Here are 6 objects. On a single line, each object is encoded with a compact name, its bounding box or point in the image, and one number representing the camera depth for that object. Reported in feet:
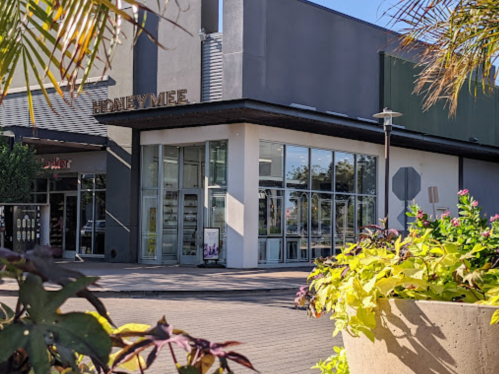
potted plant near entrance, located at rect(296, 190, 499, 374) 10.13
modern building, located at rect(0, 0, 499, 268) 77.00
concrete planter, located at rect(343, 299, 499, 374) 10.02
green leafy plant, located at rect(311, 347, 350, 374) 13.82
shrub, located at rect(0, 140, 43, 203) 77.84
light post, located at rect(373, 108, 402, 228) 68.18
